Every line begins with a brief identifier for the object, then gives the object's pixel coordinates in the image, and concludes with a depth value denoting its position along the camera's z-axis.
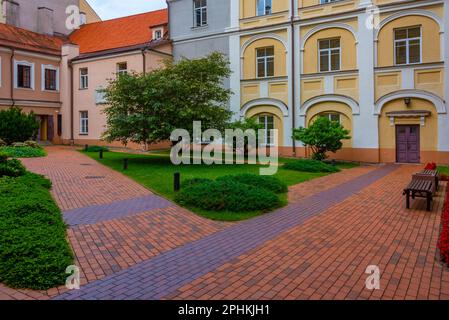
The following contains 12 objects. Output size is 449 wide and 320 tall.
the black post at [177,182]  11.17
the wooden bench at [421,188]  9.02
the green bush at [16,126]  22.67
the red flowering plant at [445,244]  5.55
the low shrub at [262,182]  11.30
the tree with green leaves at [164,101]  17.28
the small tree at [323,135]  19.48
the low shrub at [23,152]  20.41
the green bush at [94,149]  25.77
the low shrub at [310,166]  16.84
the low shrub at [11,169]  11.32
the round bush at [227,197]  8.93
